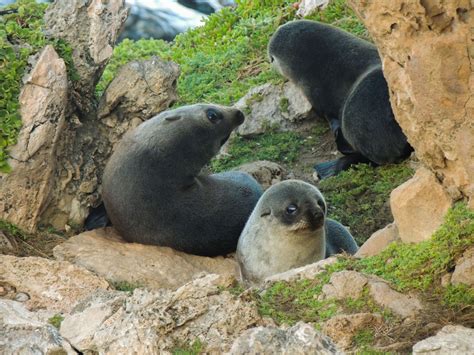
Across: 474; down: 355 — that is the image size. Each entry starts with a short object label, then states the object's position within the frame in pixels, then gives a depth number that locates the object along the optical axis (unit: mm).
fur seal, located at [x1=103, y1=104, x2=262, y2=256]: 19469
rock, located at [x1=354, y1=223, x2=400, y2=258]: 14148
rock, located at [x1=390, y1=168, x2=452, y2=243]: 12555
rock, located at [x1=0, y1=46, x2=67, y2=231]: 18031
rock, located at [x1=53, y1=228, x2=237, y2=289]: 17719
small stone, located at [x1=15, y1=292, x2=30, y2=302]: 15078
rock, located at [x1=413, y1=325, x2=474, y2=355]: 8977
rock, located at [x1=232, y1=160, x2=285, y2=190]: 22062
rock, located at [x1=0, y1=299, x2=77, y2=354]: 9875
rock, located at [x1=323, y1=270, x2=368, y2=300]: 11734
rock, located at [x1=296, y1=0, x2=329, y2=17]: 28953
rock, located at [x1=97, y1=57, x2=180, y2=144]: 20609
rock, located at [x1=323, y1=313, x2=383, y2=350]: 10578
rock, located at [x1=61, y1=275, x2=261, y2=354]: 10305
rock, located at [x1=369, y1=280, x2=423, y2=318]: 11281
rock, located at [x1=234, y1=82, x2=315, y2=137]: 25437
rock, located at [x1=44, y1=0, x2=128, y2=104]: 19469
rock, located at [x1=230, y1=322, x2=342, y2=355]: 8836
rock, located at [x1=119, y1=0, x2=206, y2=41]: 40844
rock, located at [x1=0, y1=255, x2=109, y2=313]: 15164
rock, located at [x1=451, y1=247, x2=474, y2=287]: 11477
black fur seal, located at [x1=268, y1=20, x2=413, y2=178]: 22953
